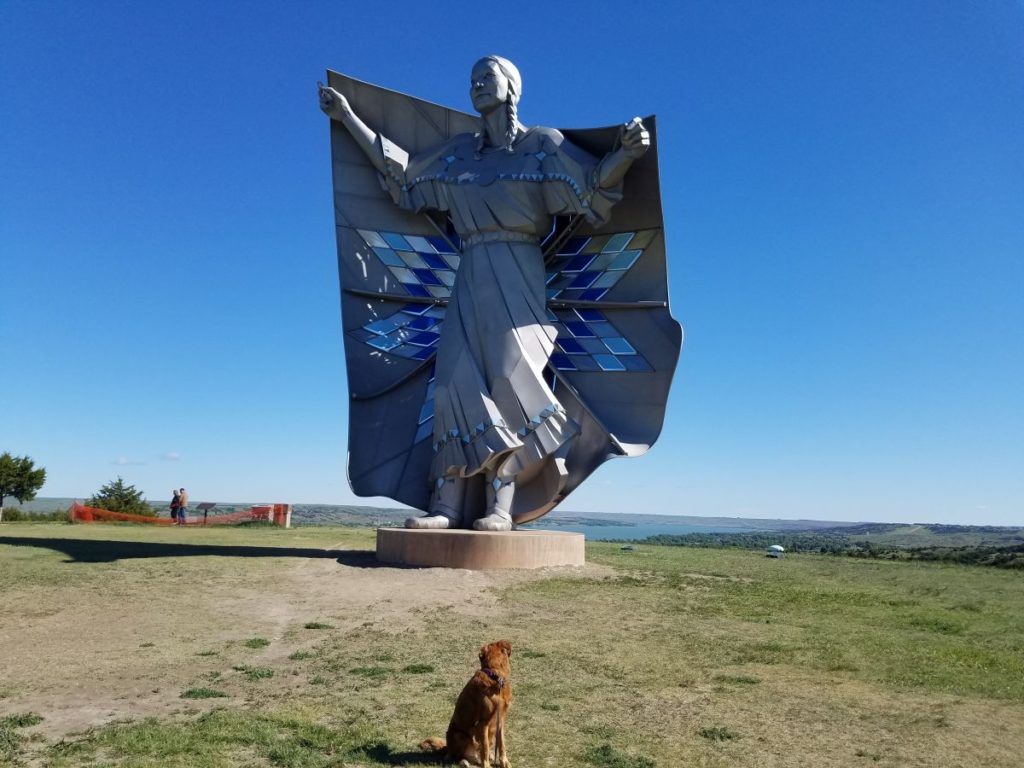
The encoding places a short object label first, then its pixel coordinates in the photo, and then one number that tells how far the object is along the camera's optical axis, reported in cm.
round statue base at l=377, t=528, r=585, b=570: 1294
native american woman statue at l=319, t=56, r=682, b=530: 1428
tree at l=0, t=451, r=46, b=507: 3127
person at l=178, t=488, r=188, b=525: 2683
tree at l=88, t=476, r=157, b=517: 3119
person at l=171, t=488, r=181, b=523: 2719
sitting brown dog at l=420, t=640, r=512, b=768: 473
